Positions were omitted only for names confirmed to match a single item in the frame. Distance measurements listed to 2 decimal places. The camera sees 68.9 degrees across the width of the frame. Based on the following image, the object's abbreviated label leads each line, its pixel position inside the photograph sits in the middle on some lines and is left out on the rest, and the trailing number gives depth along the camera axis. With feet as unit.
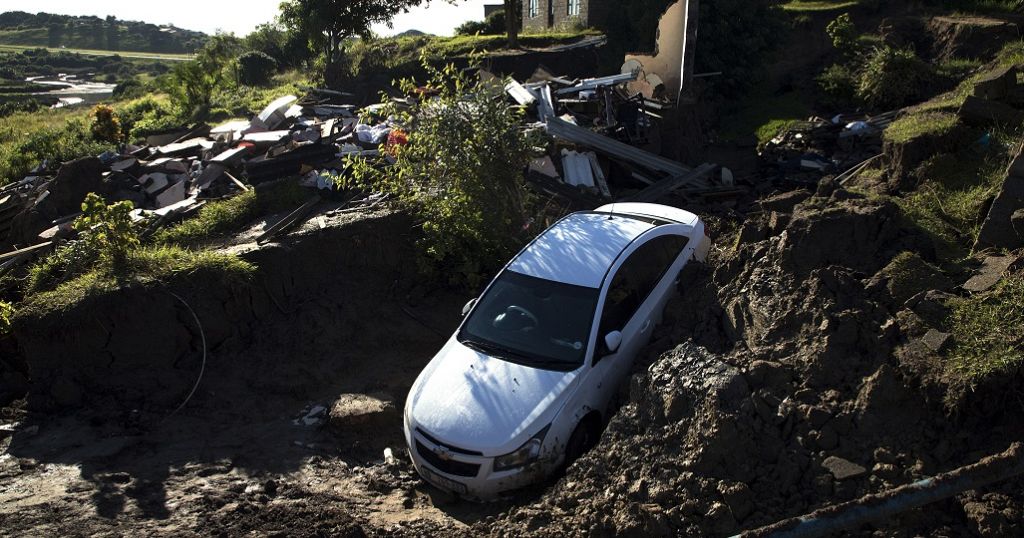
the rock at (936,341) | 16.99
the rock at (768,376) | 18.10
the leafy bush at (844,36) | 60.49
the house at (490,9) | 151.84
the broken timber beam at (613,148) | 45.03
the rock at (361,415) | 25.08
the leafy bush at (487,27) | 127.13
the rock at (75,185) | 42.68
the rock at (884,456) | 15.60
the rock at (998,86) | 34.73
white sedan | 20.02
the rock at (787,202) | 27.22
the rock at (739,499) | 15.80
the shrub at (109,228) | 29.22
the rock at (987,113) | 31.65
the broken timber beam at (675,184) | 43.55
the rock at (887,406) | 16.29
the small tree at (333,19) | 85.30
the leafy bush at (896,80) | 51.06
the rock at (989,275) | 19.20
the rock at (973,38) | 55.01
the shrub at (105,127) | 59.36
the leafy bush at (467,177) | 31.99
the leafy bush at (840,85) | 56.29
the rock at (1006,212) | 22.44
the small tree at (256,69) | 111.80
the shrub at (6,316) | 27.04
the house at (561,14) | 103.50
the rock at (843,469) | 15.55
